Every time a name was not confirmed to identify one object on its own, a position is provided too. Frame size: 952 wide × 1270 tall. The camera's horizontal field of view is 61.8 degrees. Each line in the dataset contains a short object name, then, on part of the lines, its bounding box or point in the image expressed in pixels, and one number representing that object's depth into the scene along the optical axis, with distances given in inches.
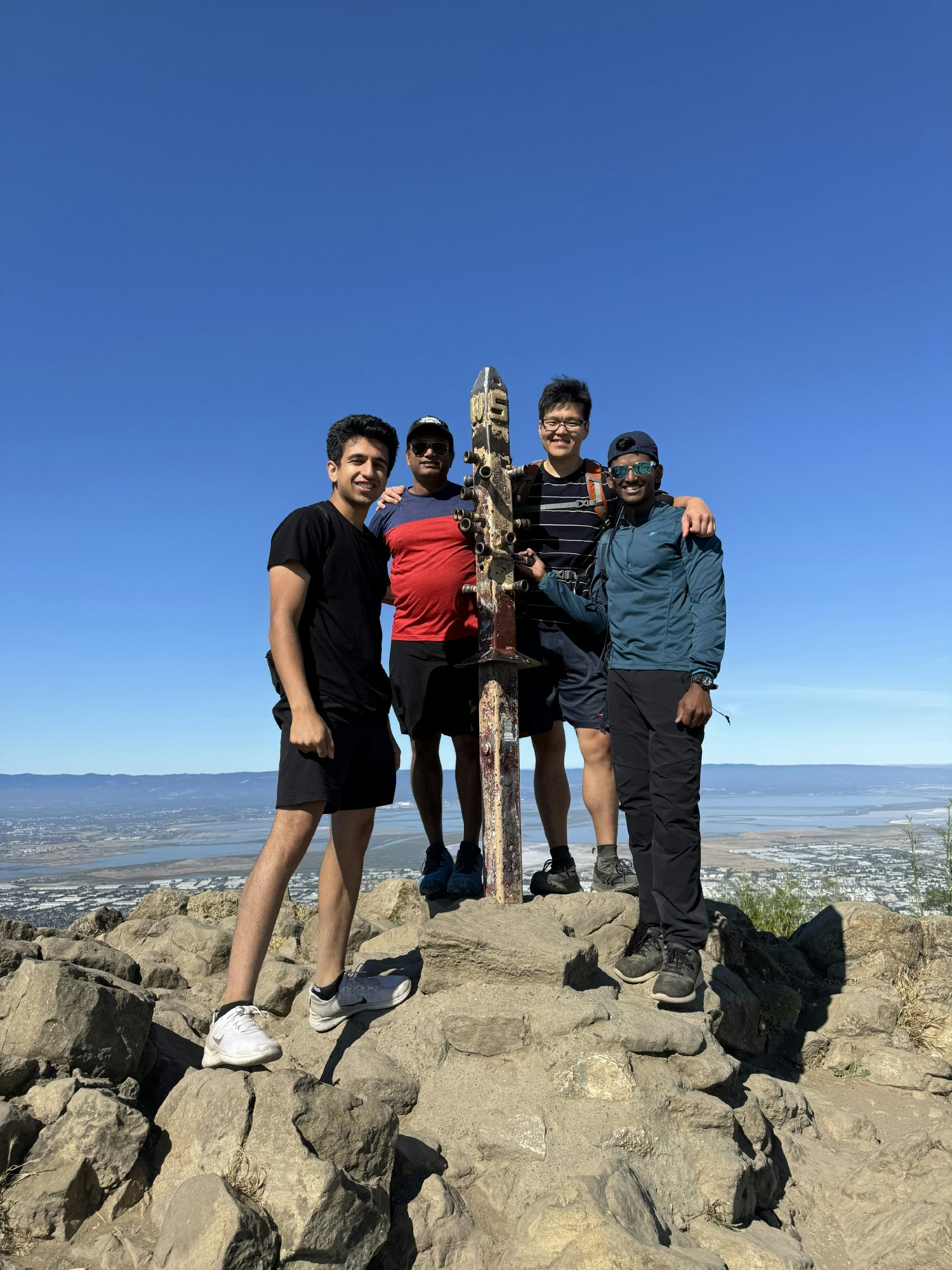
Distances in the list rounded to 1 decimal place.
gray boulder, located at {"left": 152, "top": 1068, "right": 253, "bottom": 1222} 115.2
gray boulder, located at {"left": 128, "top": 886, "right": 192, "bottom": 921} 297.9
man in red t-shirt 222.8
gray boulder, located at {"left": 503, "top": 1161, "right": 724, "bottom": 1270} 110.3
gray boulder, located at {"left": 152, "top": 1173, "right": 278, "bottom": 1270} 98.9
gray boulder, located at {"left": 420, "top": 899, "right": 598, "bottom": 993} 168.1
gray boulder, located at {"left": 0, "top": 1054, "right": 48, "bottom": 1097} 124.6
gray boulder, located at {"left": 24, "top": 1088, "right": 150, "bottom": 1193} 116.3
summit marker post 203.8
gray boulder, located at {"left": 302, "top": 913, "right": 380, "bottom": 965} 238.2
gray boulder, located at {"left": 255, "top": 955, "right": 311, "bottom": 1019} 196.1
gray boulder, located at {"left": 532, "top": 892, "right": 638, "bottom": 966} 203.6
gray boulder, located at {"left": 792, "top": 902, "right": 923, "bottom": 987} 269.1
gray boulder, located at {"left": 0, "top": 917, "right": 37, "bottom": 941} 202.2
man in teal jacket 180.7
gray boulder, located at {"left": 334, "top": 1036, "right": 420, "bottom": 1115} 150.3
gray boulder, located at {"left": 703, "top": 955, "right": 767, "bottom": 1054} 215.6
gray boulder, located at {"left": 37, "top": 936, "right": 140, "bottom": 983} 187.6
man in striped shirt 226.2
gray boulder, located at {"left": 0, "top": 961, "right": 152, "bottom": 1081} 131.8
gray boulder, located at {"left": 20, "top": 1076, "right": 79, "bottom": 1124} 122.2
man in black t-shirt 147.1
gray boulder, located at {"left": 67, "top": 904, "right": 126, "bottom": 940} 287.9
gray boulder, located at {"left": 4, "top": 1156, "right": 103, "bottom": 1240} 110.8
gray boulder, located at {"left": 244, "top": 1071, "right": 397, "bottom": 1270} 106.8
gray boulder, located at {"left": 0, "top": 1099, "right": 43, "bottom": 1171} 114.9
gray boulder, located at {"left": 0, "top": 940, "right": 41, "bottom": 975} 166.2
